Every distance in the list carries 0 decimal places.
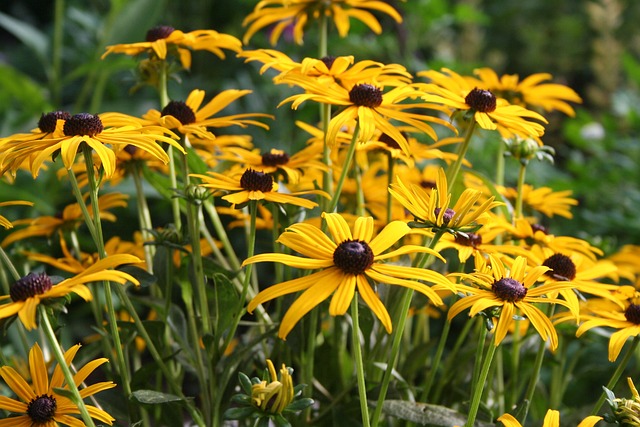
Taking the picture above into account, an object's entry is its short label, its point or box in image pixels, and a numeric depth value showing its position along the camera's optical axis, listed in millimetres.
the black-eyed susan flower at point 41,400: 929
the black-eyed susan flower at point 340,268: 901
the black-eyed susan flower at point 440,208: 938
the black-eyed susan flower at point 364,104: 970
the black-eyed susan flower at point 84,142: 934
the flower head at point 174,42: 1042
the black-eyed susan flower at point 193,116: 1000
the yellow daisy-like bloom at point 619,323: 959
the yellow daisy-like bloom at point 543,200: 1105
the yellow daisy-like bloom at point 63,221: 1064
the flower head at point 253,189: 974
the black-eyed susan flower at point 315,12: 1101
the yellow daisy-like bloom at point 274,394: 916
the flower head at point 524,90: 1115
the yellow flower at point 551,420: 927
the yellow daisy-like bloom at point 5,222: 947
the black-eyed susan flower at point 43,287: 888
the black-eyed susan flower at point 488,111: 983
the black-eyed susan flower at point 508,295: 925
